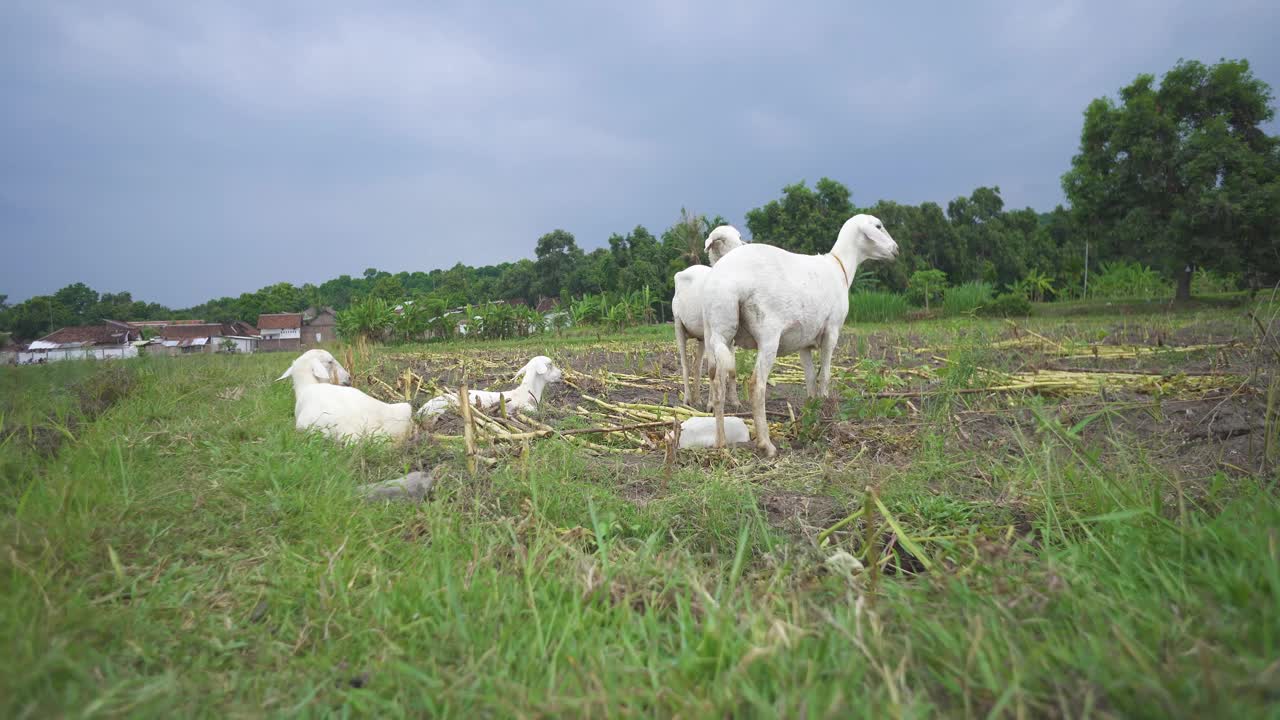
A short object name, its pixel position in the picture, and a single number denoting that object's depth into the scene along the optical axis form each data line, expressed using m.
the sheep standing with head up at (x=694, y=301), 5.17
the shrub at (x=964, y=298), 19.11
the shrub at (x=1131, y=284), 25.48
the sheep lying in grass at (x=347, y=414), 3.70
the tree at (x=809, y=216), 35.78
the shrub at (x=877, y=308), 20.53
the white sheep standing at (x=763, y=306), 3.66
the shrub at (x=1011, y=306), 20.14
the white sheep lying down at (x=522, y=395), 4.71
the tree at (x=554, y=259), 59.12
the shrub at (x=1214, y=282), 20.22
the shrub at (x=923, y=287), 21.13
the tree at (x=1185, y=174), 18.73
